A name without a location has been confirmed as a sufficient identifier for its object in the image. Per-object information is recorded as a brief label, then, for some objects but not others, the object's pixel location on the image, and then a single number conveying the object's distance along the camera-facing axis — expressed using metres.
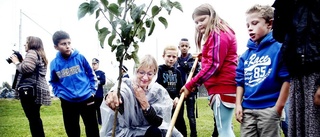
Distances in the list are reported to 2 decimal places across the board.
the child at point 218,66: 2.44
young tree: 1.52
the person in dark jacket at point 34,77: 3.89
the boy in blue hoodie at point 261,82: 2.03
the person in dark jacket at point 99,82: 6.54
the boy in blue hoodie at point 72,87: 3.84
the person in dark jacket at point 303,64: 1.45
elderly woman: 2.39
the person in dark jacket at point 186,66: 4.46
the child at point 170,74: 4.18
